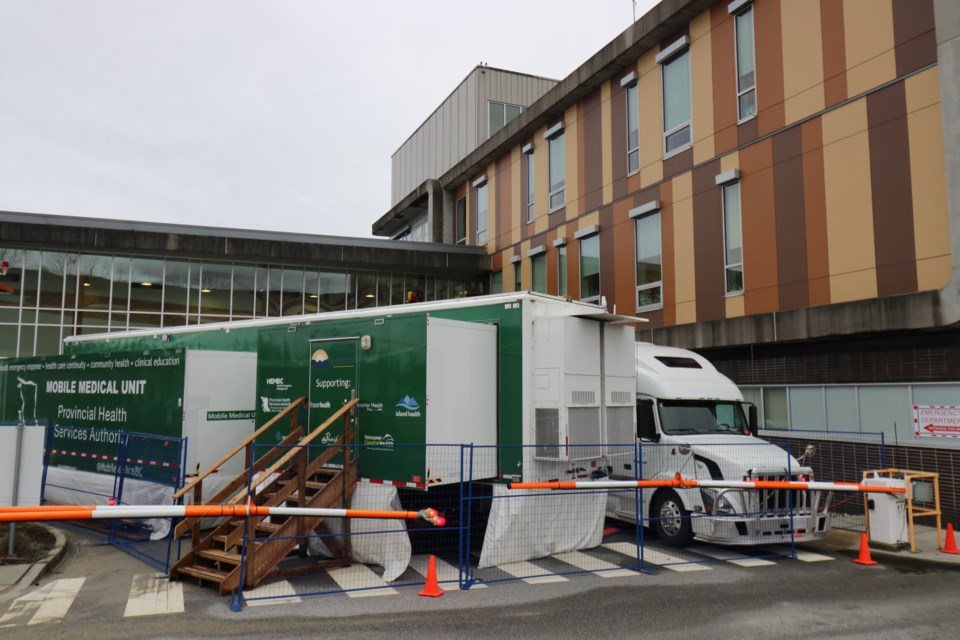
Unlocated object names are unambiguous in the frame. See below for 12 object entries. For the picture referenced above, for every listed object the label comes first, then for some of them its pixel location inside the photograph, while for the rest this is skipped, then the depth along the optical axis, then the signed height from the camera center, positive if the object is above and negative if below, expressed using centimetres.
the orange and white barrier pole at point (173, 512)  567 -93
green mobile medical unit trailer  1011 +37
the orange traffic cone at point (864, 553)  1023 -205
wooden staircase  872 -147
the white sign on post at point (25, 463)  990 -76
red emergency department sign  1279 -24
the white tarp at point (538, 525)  983 -166
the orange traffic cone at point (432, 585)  845 -208
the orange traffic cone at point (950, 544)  1066 -201
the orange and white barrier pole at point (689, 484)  916 -98
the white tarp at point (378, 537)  933 -171
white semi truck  1045 -85
